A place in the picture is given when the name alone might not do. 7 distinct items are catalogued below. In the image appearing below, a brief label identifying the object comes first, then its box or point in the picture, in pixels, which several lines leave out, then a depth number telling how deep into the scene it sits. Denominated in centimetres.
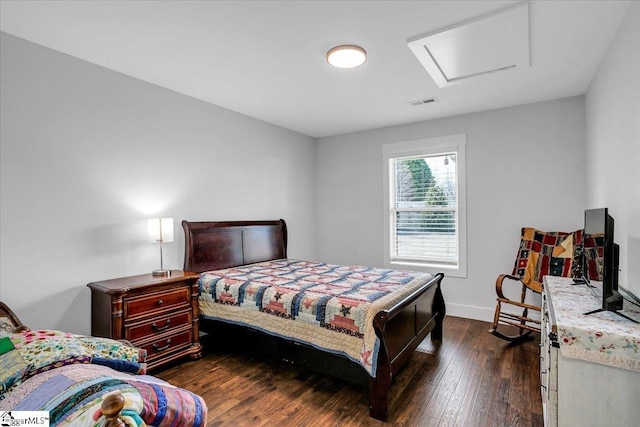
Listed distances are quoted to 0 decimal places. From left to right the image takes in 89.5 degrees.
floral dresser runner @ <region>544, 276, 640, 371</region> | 137
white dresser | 137
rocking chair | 321
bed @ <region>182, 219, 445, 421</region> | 214
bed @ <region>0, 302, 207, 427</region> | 82
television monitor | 170
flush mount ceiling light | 238
